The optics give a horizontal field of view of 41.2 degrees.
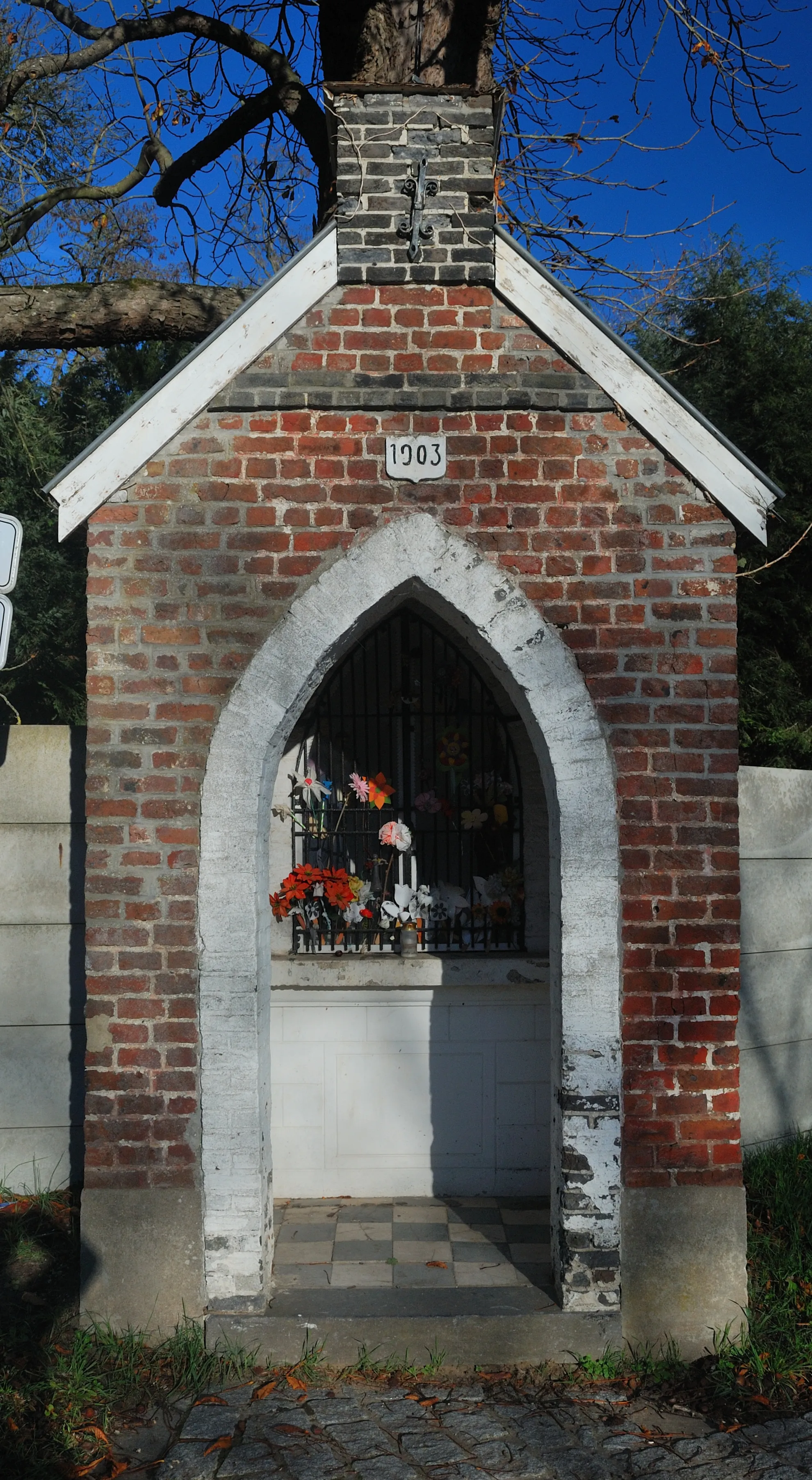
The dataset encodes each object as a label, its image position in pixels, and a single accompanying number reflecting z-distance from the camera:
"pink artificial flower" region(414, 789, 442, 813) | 5.77
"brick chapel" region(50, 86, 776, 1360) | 4.07
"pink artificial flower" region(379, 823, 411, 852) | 5.68
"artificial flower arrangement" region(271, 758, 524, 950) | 5.68
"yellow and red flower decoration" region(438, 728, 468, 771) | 5.80
